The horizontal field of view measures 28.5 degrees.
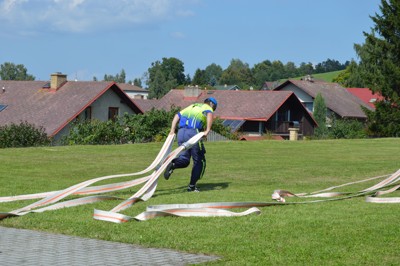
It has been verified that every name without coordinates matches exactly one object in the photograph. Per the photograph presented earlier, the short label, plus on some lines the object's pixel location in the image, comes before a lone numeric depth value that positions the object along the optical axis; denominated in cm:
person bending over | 1337
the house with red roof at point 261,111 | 7481
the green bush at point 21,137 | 3438
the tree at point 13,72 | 17900
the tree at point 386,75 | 5380
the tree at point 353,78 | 10805
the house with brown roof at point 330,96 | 8831
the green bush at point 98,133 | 3597
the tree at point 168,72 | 16532
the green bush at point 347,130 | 5584
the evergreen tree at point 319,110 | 8147
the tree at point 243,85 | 19060
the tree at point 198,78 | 17789
